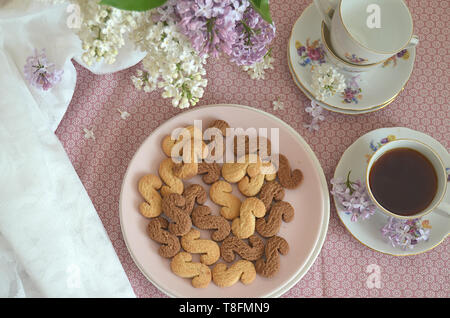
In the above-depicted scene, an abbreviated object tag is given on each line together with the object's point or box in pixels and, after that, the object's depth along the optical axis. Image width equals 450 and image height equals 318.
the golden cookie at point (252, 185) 0.82
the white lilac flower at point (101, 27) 0.52
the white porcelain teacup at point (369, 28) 0.77
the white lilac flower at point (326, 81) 0.83
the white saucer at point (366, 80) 0.84
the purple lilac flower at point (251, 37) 0.58
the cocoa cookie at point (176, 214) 0.80
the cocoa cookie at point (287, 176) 0.83
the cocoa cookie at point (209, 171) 0.83
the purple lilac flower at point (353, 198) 0.79
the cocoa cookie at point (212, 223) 0.81
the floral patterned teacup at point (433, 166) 0.74
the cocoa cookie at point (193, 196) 0.82
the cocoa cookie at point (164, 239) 0.80
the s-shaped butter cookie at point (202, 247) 0.80
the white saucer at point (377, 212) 0.80
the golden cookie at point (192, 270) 0.79
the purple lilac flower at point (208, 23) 0.51
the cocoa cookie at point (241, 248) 0.80
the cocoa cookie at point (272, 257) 0.79
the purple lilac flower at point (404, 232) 0.80
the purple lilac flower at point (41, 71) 0.84
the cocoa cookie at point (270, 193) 0.82
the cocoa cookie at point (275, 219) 0.81
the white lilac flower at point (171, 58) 0.54
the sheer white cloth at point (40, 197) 0.75
